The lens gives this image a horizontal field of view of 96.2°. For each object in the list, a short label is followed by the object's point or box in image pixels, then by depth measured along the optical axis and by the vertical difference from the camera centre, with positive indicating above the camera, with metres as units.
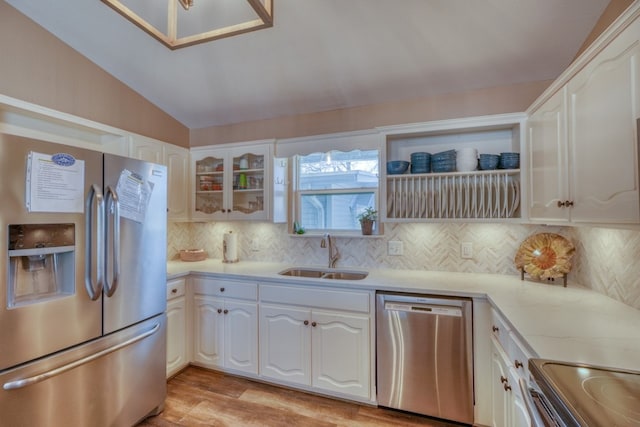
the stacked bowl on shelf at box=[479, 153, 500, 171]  2.14 +0.42
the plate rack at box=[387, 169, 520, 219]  2.14 +0.18
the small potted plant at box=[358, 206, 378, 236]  2.56 -0.03
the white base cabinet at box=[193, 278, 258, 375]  2.36 -0.91
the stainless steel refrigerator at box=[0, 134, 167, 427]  1.32 -0.37
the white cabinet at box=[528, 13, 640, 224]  1.07 +0.35
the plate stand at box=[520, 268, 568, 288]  1.90 -0.42
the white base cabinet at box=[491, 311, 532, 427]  1.25 -0.81
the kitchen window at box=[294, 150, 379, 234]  2.70 +0.28
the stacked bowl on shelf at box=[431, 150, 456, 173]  2.23 +0.44
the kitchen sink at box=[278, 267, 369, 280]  2.55 -0.52
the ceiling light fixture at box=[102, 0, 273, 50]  1.30 +1.35
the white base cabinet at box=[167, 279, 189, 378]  2.37 -0.93
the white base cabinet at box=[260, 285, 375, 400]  2.07 -0.93
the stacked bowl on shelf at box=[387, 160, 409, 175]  2.38 +0.42
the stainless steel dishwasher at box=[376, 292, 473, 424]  1.84 -0.91
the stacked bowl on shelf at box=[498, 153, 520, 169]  2.09 +0.41
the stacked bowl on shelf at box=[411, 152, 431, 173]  2.30 +0.45
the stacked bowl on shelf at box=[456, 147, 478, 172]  2.19 +0.44
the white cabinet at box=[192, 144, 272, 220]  2.81 +0.36
